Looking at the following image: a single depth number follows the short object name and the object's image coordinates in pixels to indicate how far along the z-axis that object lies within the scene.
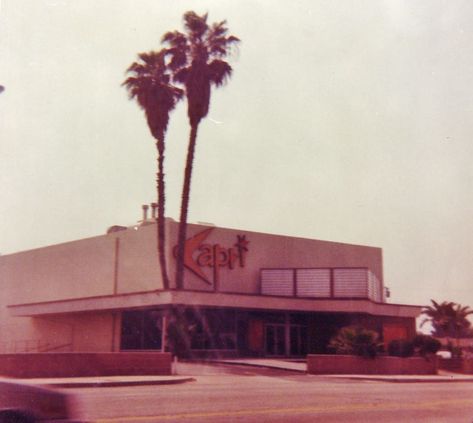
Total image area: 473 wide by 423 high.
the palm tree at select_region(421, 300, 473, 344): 67.25
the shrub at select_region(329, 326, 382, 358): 33.28
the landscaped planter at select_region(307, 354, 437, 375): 31.78
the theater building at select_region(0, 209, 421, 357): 41.47
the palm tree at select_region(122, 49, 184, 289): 38.91
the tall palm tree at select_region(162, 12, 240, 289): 37.91
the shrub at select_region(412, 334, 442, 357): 35.84
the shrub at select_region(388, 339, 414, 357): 36.81
